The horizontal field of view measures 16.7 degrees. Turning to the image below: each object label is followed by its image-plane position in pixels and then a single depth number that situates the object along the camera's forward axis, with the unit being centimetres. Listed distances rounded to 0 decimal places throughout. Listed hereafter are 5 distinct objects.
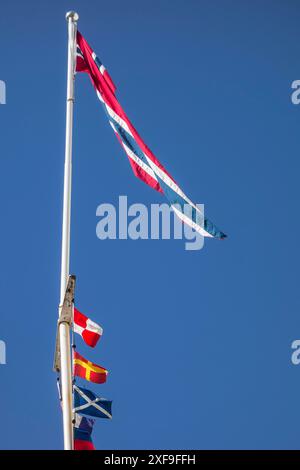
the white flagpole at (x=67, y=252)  1720
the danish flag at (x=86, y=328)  1870
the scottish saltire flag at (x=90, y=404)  1838
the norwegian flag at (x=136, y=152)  1911
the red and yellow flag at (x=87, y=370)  1878
